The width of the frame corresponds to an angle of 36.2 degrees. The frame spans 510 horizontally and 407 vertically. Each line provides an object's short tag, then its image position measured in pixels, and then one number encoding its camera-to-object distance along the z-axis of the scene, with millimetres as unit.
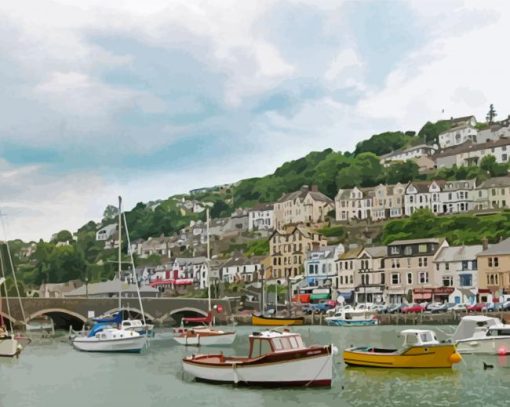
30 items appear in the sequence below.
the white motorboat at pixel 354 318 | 86125
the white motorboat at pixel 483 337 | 48750
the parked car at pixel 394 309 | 94125
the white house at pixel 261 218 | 182125
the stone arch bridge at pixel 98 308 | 85688
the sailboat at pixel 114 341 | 56344
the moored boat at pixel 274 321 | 89144
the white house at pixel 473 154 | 161500
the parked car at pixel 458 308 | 87562
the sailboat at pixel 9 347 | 53000
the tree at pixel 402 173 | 169125
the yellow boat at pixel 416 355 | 41031
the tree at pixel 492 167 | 155250
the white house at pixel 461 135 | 194000
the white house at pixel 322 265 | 122250
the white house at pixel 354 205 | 158750
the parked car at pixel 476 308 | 85700
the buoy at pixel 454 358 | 41219
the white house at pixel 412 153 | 192762
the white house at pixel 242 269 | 140375
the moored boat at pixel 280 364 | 34219
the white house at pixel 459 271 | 99688
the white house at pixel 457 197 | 145500
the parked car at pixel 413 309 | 92250
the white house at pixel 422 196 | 148250
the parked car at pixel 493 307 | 84562
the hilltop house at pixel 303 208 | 165500
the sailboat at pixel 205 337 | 61562
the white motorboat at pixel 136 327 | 65888
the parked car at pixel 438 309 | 90288
